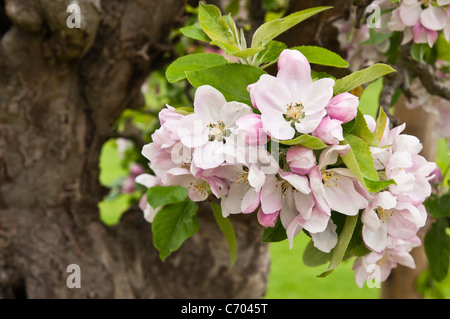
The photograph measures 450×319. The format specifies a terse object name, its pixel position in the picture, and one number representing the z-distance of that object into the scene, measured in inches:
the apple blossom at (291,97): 19.7
